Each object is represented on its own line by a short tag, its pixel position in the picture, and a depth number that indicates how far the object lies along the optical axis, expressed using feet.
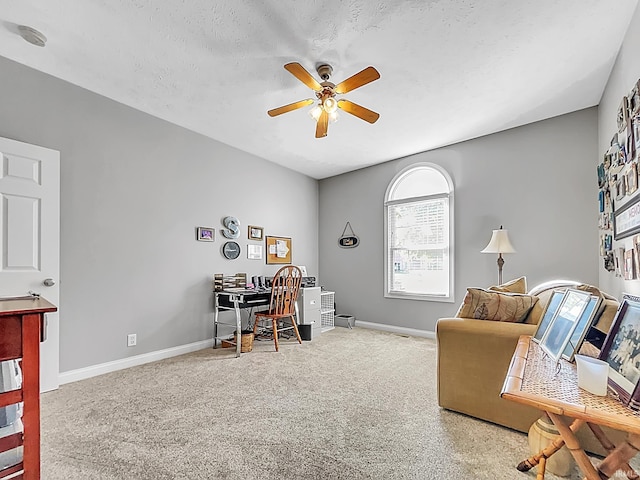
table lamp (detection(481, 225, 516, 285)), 11.14
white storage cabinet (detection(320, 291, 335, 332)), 16.18
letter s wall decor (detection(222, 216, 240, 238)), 13.39
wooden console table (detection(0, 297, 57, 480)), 3.93
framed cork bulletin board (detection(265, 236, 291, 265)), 15.52
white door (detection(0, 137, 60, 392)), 7.65
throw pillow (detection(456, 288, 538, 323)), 6.89
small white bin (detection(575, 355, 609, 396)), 3.58
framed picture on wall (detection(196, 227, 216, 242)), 12.41
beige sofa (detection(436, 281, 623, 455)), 6.34
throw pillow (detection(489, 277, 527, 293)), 8.18
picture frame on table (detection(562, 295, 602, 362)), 4.43
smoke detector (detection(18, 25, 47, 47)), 6.93
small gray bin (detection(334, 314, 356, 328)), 16.20
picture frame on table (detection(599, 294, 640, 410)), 3.37
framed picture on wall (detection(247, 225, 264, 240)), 14.48
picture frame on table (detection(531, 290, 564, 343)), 5.76
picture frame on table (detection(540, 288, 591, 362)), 4.74
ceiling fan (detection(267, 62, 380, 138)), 7.20
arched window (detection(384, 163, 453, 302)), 14.03
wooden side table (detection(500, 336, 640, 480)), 3.18
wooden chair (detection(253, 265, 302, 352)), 12.35
